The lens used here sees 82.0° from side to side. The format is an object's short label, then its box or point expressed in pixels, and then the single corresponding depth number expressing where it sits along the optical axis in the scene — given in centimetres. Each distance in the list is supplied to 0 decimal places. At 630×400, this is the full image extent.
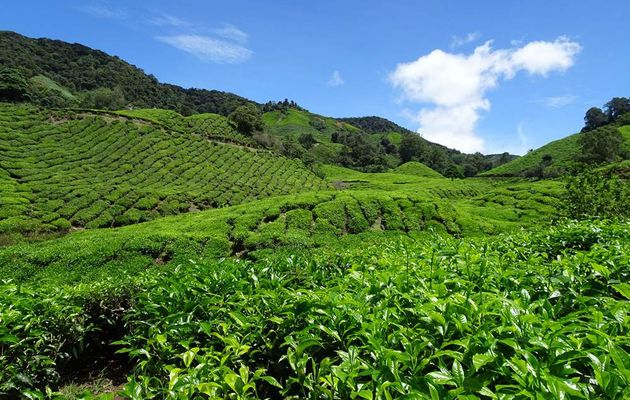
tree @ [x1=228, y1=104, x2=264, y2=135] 7125
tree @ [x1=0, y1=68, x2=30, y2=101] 5628
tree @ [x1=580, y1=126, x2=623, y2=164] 5919
